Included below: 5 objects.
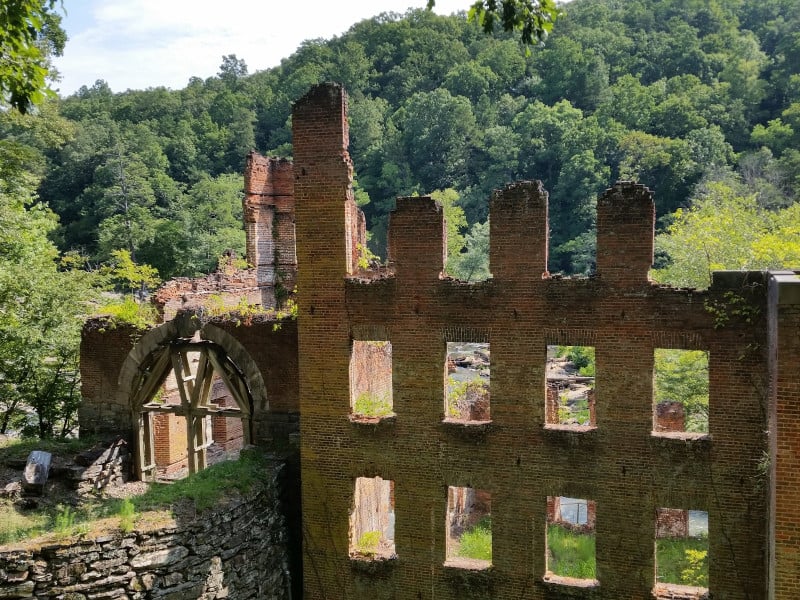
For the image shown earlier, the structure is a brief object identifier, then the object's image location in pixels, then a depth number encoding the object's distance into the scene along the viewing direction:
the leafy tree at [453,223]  58.88
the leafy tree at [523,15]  8.43
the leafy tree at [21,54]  9.05
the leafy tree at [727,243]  20.55
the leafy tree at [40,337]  18.94
